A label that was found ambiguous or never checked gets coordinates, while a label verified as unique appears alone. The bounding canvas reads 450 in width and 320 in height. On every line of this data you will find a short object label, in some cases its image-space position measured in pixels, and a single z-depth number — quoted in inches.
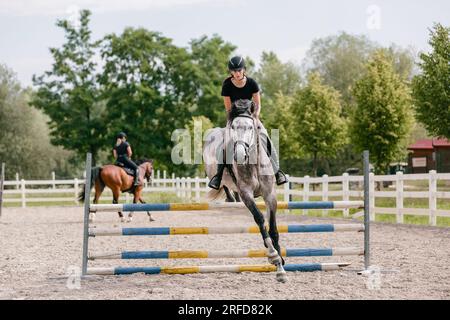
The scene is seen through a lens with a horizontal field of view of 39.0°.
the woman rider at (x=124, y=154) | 708.8
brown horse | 756.0
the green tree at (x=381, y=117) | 1520.7
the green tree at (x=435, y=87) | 1266.0
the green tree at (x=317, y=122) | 1811.0
